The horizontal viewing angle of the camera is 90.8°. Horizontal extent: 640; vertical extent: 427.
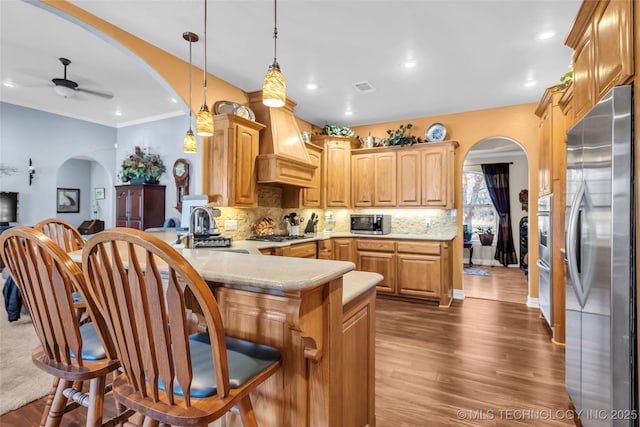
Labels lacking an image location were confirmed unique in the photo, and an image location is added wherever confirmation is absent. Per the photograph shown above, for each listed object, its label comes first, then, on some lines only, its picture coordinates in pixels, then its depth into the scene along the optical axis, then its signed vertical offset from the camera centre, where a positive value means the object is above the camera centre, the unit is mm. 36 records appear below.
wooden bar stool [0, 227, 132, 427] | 1143 -365
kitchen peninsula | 1120 -442
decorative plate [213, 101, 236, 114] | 3572 +1277
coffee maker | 2891 -101
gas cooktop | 3856 -240
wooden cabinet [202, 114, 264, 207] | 3438 +639
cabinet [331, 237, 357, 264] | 4766 -439
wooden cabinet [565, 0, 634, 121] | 1384 +894
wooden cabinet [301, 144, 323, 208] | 4801 +528
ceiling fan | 3877 +1638
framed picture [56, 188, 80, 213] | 8354 +458
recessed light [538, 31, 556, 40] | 2707 +1618
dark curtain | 7492 +340
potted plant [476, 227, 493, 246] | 7711 -390
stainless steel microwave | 4879 -64
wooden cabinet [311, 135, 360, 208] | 5164 +838
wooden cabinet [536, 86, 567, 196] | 3066 +842
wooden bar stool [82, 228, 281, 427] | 861 -347
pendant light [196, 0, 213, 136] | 2404 +746
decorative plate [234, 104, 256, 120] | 3680 +1269
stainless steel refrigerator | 1347 -201
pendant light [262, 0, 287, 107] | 1777 +758
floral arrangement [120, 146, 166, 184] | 6012 +971
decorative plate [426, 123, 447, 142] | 4773 +1348
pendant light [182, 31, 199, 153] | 2805 +719
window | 7906 +408
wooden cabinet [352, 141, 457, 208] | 4629 +695
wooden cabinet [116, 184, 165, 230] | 5836 +232
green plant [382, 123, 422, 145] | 4871 +1298
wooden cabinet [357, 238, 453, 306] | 4270 -649
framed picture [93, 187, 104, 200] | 8453 +656
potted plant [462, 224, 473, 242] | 7863 -331
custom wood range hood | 3773 +895
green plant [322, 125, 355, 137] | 5207 +1477
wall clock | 5855 +749
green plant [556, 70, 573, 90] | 2778 +1303
